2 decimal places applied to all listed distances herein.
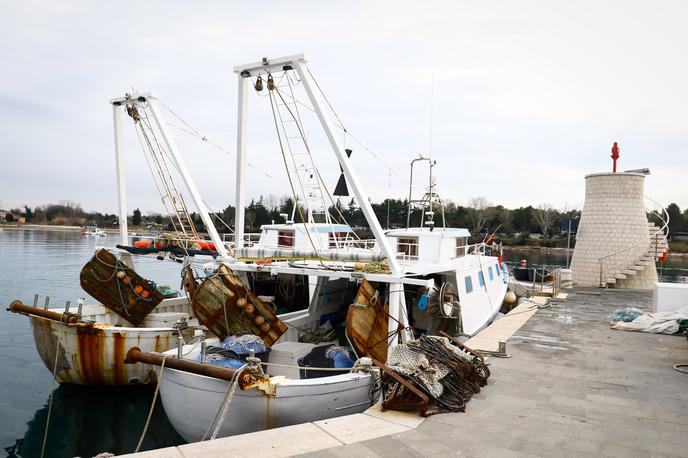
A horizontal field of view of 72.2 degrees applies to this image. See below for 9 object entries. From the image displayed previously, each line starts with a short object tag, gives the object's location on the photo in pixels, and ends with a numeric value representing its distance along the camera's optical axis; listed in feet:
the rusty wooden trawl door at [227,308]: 31.78
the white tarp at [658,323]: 42.04
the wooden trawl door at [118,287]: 40.16
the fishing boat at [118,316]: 35.32
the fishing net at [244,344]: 29.04
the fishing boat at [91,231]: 305.71
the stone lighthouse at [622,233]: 77.20
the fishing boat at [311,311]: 23.47
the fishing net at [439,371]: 22.36
